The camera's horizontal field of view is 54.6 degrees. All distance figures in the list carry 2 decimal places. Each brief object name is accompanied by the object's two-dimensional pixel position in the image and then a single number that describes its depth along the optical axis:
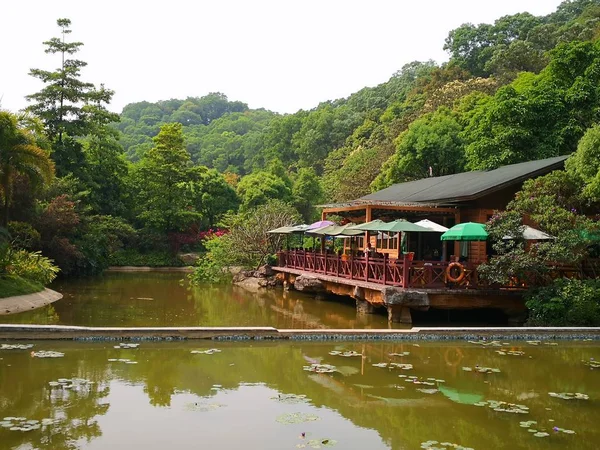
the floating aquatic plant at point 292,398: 8.59
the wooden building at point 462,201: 19.19
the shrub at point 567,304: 15.03
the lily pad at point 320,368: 10.47
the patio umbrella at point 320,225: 25.51
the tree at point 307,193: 50.25
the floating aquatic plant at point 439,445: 6.82
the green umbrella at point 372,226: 17.92
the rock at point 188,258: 42.88
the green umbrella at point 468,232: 16.48
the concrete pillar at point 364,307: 18.88
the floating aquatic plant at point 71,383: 9.02
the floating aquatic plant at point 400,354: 12.11
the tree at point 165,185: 43.09
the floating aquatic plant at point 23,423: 7.03
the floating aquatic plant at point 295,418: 7.62
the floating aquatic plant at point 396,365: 10.84
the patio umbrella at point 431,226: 18.18
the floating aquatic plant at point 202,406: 8.10
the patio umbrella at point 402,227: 17.27
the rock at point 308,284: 22.64
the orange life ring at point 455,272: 16.42
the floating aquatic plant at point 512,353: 12.44
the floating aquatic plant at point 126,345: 12.04
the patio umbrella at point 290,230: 25.93
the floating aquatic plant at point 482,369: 10.80
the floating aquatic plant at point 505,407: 8.28
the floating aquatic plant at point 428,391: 9.19
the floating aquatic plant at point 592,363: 11.45
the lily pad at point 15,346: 11.41
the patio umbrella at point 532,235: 15.97
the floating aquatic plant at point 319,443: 6.73
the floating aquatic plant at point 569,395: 9.13
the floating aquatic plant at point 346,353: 11.82
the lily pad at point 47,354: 10.91
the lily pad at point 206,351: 11.62
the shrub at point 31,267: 20.50
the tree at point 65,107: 37.19
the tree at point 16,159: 20.77
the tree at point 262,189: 45.06
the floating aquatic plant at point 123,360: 10.83
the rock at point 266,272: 28.66
